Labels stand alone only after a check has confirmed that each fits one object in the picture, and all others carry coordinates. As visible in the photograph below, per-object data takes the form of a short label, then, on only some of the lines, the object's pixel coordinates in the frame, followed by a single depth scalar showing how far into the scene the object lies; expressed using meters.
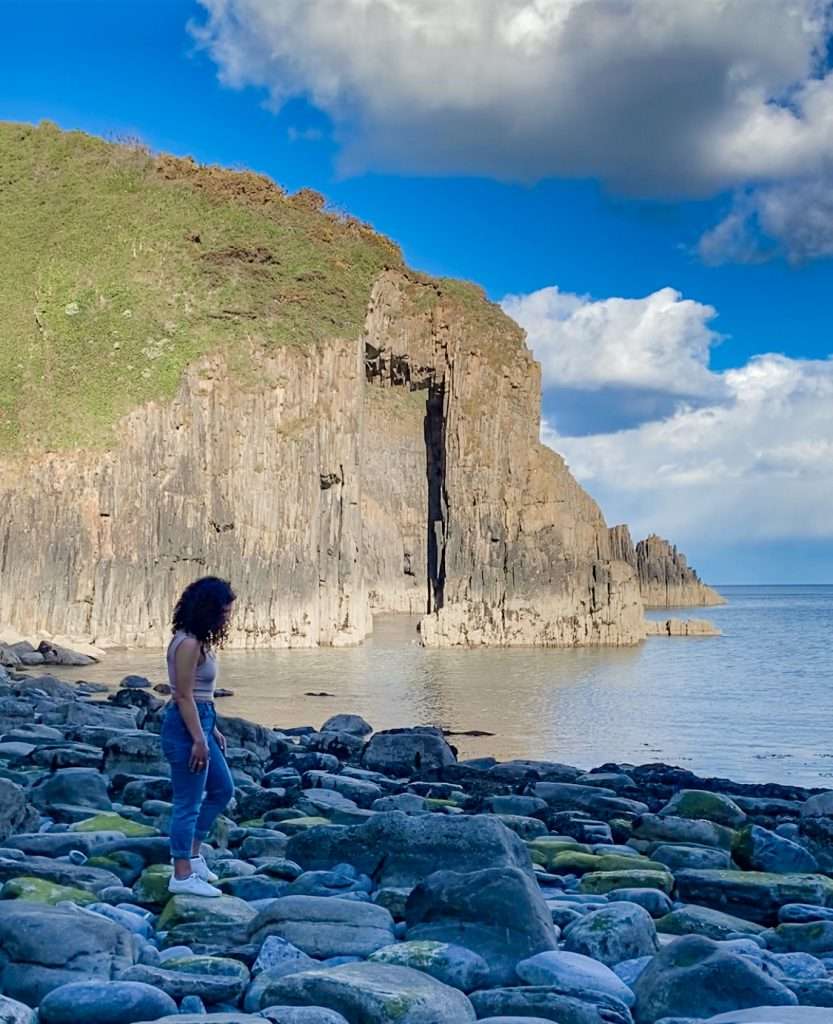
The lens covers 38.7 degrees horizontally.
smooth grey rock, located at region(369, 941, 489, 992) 5.39
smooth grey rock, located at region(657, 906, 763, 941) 6.51
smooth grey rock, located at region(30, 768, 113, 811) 9.41
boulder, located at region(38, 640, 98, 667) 36.38
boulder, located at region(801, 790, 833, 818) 11.55
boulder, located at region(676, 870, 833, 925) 7.25
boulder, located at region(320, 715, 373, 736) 18.61
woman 6.84
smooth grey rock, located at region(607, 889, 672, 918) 7.02
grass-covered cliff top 50.41
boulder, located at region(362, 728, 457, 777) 14.33
